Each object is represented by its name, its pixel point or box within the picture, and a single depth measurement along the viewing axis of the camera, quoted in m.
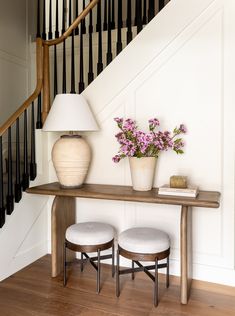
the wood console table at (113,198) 1.92
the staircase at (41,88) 2.32
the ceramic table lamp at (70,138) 2.24
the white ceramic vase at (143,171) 2.18
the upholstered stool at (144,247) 1.92
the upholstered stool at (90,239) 2.10
